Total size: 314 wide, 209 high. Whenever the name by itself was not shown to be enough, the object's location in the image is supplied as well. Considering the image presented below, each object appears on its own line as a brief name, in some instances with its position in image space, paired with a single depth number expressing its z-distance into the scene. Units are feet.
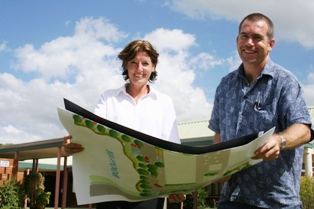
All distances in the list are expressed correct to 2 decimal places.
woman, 7.93
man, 6.49
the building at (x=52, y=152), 53.67
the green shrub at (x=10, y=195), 49.67
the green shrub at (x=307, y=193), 50.14
